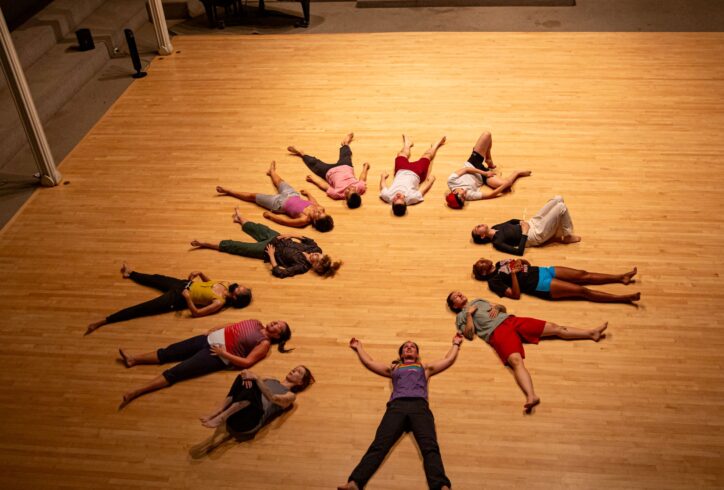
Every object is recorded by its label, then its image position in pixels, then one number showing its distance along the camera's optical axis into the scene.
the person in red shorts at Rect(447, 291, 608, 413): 4.92
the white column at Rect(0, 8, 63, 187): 6.32
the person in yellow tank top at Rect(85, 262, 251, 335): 5.43
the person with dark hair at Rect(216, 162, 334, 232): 6.21
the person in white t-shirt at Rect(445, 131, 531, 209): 6.43
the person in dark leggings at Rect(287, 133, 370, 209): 6.54
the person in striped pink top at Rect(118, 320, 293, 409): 4.94
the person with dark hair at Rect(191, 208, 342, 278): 5.76
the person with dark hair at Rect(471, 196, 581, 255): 5.77
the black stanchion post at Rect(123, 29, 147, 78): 8.65
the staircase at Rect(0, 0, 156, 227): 7.40
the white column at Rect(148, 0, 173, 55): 9.06
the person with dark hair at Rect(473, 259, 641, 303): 5.35
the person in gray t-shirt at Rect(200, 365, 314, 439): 4.53
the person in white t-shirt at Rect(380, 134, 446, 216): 6.38
